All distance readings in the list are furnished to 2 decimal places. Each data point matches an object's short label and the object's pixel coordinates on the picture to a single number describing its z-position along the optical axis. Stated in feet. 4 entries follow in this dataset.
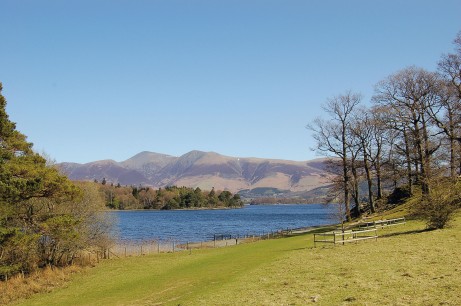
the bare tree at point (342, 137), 208.77
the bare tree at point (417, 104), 180.14
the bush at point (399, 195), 214.90
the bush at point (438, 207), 114.93
